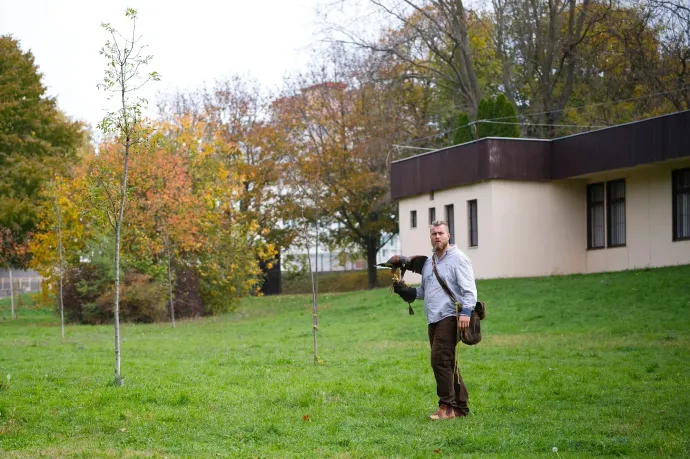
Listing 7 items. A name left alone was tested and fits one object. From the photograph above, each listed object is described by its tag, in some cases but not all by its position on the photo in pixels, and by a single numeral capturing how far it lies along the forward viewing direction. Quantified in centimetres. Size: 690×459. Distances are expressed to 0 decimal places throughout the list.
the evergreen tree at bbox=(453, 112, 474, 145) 3997
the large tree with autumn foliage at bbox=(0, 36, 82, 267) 4100
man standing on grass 1009
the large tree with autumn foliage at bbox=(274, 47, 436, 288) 4878
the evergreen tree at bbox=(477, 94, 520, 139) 3766
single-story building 3234
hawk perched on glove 1044
